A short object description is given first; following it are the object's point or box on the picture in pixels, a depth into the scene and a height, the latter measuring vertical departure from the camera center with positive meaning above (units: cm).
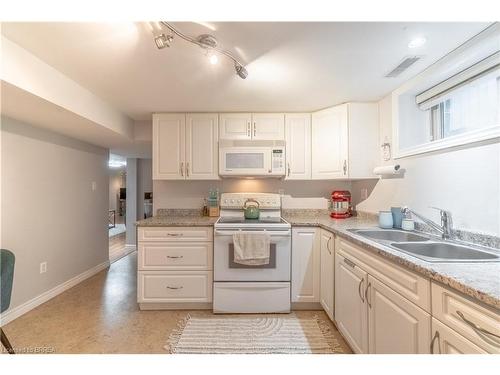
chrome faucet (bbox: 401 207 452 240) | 154 -24
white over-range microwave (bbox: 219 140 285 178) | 266 +34
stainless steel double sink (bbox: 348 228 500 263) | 126 -37
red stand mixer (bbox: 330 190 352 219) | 273 -19
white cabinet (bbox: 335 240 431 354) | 104 -70
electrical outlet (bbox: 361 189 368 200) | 271 -6
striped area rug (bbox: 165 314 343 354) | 178 -124
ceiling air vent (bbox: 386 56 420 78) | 164 +94
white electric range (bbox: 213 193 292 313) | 229 -88
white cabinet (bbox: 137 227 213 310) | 234 -83
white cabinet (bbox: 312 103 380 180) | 250 +54
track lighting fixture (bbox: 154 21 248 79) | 130 +90
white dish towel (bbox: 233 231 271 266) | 223 -58
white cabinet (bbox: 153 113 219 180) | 274 +51
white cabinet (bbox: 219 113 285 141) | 275 +76
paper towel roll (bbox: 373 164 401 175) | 206 +18
